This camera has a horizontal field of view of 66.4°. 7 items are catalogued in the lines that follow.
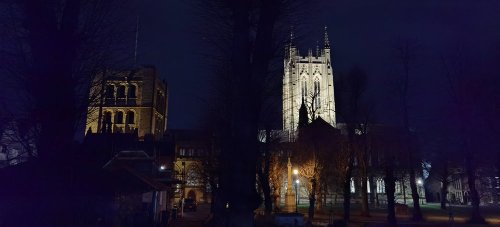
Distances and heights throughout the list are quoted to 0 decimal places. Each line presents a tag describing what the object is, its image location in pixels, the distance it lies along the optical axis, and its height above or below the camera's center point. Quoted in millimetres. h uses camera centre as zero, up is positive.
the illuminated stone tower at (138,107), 67188 +13472
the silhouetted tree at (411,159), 28611 +2059
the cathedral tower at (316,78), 102812 +29230
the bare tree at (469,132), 20281 +3038
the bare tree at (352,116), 30219 +5609
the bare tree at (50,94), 9172 +2224
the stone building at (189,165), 74462 +3890
